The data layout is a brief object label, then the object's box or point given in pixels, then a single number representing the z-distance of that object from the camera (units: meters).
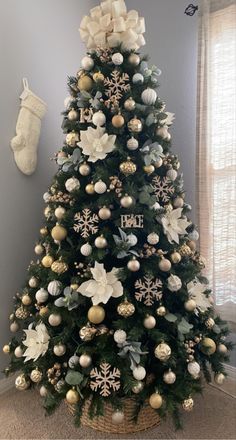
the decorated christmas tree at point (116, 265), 1.17
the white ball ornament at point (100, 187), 1.22
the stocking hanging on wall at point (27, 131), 1.71
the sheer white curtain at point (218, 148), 1.69
